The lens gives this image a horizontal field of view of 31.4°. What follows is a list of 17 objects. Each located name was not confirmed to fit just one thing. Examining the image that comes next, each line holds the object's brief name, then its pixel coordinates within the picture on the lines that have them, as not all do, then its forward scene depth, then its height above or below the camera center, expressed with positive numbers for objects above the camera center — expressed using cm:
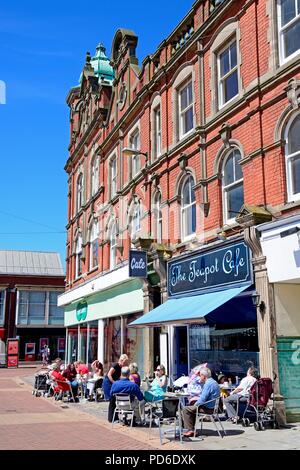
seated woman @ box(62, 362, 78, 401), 1708 -86
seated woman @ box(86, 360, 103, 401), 1673 -95
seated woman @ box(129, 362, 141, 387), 1297 -62
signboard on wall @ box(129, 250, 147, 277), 1802 +282
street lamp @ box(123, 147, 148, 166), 1916 +699
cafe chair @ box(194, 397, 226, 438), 991 -123
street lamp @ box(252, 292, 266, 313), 1178 +98
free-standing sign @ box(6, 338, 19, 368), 4053 -24
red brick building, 1230 +506
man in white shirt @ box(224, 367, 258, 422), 1127 -102
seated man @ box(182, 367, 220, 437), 991 -105
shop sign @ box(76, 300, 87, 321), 2783 +202
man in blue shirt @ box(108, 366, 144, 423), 1139 -88
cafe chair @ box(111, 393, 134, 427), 1132 -115
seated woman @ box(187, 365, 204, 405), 1062 -79
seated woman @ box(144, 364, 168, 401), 1243 -93
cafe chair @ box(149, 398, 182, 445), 987 -110
